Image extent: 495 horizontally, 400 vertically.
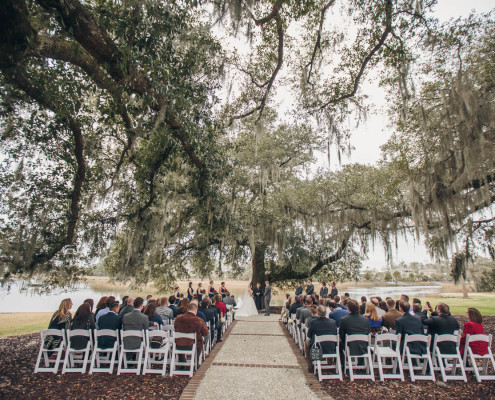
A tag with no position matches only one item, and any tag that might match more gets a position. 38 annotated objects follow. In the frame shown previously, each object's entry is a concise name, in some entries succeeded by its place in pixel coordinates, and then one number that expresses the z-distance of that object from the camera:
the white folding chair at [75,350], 4.40
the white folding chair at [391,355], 4.26
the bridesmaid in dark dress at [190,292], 10.02
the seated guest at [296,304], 7.69
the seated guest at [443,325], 4.47
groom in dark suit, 11.95
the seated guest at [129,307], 4.95
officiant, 13.89
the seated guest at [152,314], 5.18
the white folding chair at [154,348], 4.35
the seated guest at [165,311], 5.92
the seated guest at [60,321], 4.59
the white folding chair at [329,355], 4.28
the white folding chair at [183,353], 4.39
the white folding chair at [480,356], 4.18
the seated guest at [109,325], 4.59
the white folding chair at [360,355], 4.26
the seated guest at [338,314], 5.55
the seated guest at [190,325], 4.68
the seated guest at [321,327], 4.67
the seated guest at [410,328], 4.56
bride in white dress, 12.29
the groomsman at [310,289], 10.70
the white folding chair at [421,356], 4.26
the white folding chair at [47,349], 4.36
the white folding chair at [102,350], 4.37
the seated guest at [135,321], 4.57
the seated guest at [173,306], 6.62
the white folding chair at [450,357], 4.21
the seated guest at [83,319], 4.71
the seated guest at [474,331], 4.34
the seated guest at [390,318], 5.40
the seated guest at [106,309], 5.29
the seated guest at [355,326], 4.45
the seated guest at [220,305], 7.46
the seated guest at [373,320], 5.64
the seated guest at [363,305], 6.87
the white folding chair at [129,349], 4.36
